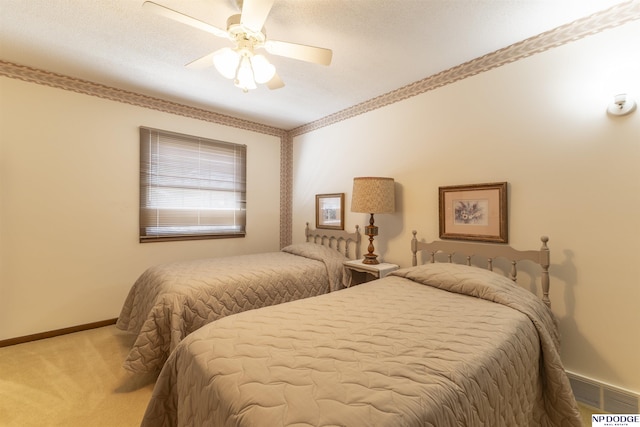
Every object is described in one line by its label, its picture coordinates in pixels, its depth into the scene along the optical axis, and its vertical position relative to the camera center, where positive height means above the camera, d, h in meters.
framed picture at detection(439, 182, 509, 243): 2.19 +0.01
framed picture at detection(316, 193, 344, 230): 3.55 +0.03
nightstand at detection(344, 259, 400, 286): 2.68 -0.53
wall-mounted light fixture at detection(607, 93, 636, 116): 1.69 +0.64
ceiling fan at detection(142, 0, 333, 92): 1.55 +0.96
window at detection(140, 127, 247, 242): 3.21 +0.31
